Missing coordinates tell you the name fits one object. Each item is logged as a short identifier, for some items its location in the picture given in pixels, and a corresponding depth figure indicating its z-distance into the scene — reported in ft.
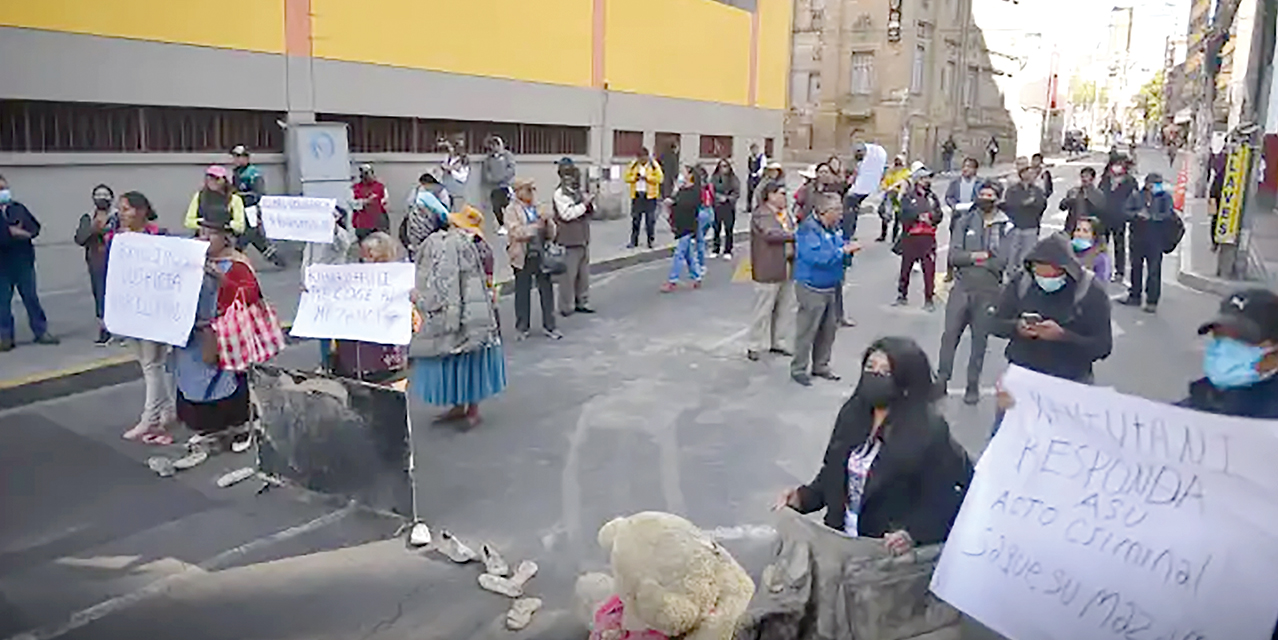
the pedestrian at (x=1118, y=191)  43.19
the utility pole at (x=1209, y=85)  116.47
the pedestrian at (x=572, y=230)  37.86
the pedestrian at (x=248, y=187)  42.52
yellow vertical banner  50.93
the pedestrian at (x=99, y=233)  31.14
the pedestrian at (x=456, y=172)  57.31
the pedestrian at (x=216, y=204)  33.55
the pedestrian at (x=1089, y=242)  30.32
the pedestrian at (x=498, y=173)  61.72
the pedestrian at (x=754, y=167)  77.96
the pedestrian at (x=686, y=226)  46.95
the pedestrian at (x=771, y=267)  31.58
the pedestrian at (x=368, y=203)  43.68
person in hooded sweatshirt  18.51
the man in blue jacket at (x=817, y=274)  28.99
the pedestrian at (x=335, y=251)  33.35
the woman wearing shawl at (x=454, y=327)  23.84
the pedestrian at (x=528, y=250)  35.53
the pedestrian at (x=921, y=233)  41.37
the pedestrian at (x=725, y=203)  55.98
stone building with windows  153.79
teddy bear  8.52
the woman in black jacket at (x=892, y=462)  12.01
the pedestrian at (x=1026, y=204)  34.40
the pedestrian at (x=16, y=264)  30.17
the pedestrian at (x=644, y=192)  58.39
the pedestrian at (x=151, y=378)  23.12
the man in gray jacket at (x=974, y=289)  28.40
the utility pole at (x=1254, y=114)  50.98
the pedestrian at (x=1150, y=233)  41.16
